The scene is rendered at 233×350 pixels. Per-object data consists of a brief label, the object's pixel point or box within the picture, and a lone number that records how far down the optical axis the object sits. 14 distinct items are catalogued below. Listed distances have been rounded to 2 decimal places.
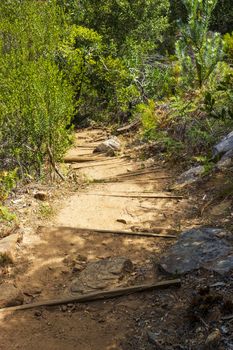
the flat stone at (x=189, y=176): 7.35
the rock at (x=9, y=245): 5.23
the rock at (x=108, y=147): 11.65
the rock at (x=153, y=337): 3.52
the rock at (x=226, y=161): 7.07
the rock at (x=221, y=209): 5.74
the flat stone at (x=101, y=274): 4.58
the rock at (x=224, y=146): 7.53
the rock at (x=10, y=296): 4.41
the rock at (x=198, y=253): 4.49
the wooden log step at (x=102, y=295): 4.32
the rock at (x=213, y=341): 3.24
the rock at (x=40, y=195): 6.93
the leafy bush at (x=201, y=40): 10.51
